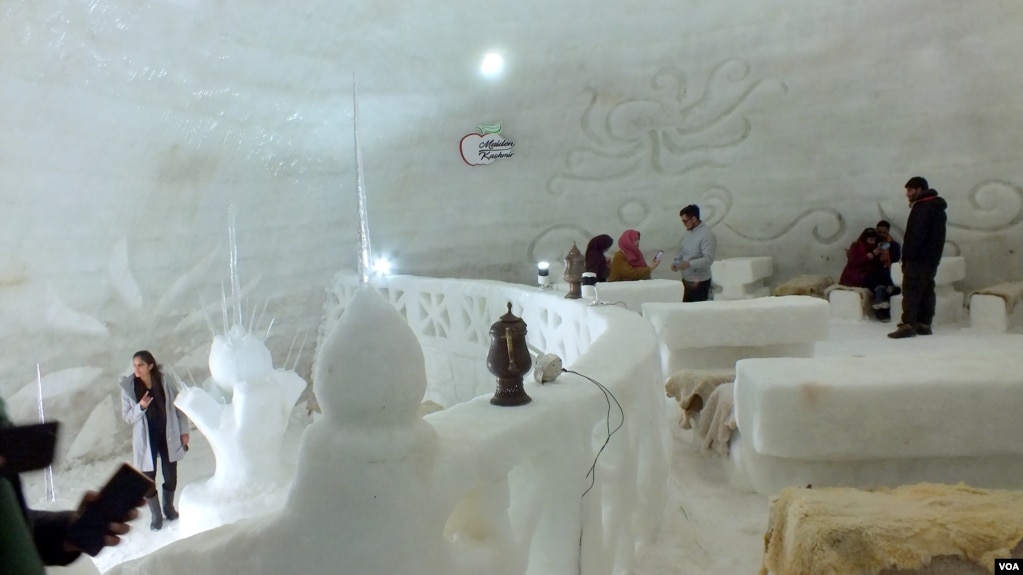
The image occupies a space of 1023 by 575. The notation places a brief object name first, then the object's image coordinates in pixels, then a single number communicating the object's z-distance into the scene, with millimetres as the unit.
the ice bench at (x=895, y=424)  2576
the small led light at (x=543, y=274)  5039
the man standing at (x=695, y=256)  5898
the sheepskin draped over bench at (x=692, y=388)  3627
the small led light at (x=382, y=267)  8299
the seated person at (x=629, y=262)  6648
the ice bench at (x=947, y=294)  6926
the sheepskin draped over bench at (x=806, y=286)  7625
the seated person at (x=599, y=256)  6438
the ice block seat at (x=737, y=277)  7719
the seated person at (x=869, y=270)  7203
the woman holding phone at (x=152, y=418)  5059
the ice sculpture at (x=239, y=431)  5004
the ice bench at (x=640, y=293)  5582
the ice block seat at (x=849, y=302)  7117
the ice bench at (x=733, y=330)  4254
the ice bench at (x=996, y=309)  6316
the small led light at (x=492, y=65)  8195
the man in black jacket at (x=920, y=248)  5352
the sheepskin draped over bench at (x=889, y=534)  1816
